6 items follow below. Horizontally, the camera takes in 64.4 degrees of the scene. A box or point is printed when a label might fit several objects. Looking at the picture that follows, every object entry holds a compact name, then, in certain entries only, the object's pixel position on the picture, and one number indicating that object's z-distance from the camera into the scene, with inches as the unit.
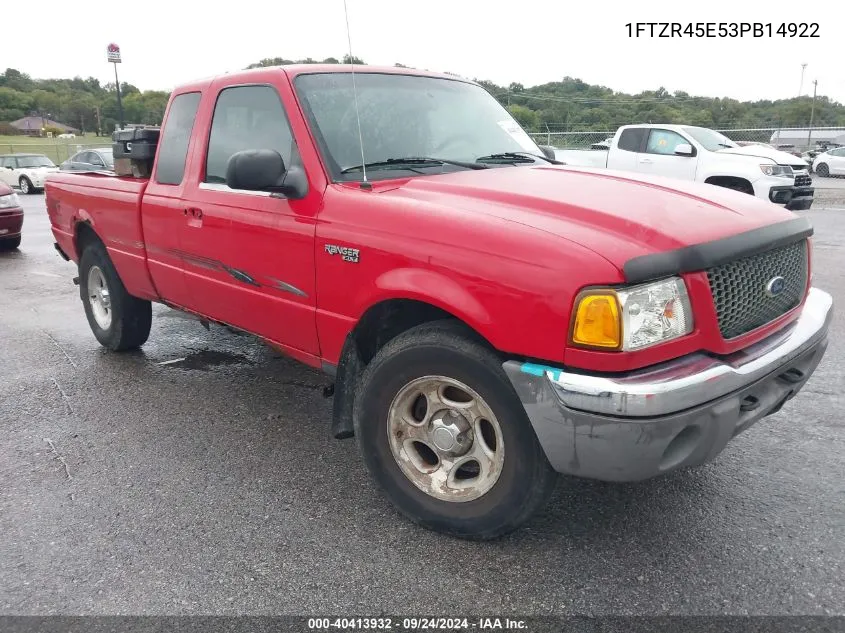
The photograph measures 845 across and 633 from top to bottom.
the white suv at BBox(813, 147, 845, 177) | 1064.8
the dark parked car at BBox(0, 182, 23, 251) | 424.8
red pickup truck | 88.3
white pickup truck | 466.6
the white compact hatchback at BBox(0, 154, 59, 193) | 988.6
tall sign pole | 1421.0
